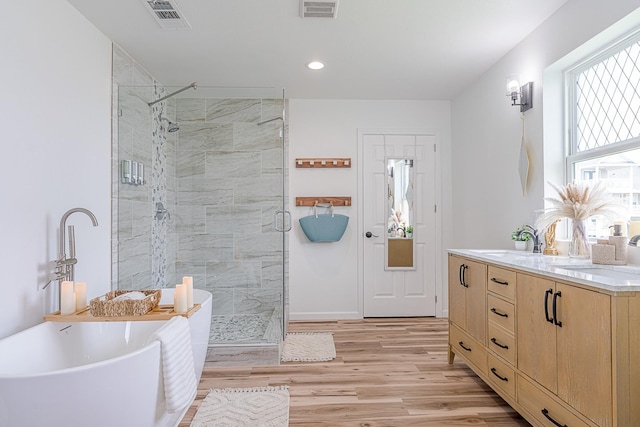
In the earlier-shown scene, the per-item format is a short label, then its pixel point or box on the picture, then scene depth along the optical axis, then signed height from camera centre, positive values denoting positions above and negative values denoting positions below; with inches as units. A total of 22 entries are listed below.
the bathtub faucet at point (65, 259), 83.9 -8.8
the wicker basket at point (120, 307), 79.4 -18.6
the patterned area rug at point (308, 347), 120.7 -44.2
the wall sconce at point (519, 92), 107.4 +36.3
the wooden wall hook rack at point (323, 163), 163.6 +24.4
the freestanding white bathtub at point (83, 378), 48.9 -24.2
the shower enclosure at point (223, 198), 138.2 +7.9
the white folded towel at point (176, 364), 61.3 -24.9
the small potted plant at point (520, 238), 108.2 -5.8
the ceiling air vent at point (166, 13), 89.7 +51.4
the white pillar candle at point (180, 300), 81.3 -17.5
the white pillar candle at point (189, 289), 84.0 -15.7
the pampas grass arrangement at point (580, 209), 81.3 +2.1
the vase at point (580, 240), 86.0 -5.1
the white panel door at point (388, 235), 168.2 -5.5
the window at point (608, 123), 81.9 +22.7
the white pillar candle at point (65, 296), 80.1 -16.2
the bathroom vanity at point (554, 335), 53.8 -21.2
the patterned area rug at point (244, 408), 83.3 -44.7
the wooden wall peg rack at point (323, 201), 163.5 +7.8
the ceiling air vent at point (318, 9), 89.4 +51.2
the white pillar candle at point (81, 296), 83.7 -17.0
